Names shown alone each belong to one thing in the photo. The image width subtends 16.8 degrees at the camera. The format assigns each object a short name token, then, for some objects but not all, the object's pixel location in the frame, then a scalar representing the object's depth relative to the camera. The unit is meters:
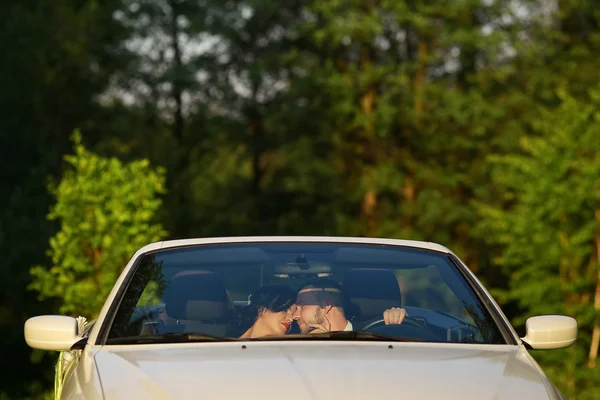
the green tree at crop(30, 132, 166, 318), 25.91
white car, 5.80
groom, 7.54
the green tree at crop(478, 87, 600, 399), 40.57
